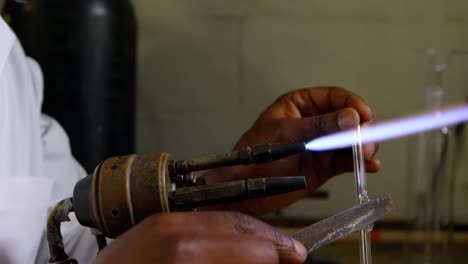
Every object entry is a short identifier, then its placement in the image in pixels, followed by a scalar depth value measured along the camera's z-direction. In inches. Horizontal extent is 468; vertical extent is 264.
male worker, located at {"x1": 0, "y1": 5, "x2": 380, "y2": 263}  22.2
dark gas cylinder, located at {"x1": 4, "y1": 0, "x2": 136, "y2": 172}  37.0
